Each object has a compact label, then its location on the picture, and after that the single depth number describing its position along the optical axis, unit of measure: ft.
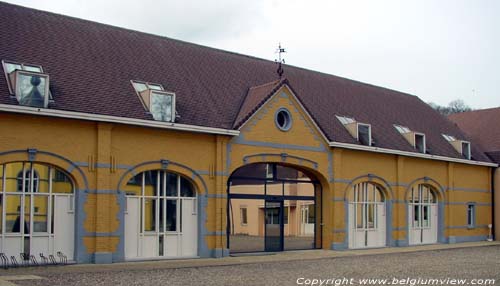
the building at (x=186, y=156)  61.21
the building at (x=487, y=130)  118.42
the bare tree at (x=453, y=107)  280.51
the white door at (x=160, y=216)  67.15
